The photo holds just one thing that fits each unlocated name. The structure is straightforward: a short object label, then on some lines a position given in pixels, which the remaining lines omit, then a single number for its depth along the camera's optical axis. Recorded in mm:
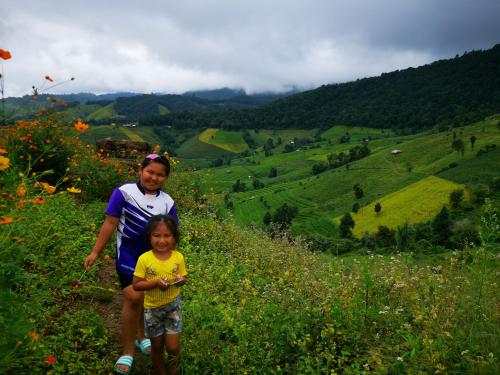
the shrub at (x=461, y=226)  46219
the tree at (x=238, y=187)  96219
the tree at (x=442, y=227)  51500
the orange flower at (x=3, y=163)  2116
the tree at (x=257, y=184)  96312
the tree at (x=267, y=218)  68138
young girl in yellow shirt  2740
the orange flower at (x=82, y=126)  3800
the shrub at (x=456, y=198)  66688
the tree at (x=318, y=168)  106062
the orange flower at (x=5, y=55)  2199
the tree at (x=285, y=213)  72375
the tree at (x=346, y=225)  68938
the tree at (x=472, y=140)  89375
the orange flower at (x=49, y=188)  2603
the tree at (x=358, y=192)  83938
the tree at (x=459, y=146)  87625
